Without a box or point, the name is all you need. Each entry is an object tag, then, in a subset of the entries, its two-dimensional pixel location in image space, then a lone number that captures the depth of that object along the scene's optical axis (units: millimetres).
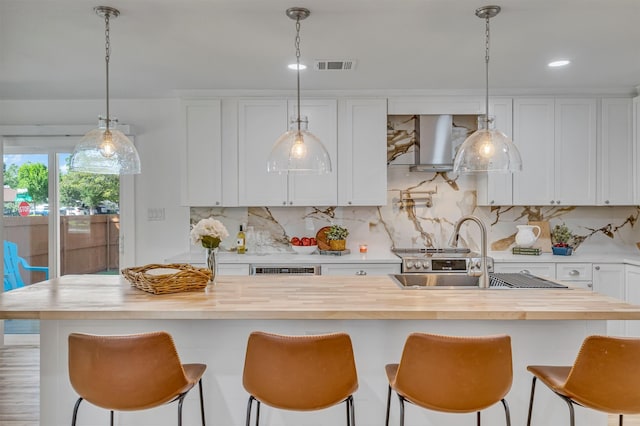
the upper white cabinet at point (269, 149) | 4078
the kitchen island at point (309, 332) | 2092
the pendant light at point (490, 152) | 2389
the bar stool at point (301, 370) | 1631
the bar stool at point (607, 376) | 1596
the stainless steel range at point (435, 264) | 3754
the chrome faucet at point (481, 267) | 2303
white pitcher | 4113
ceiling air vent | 3264
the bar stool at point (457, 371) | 1600
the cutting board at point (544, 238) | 4387
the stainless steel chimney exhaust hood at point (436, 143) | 4078
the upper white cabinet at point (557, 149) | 4078
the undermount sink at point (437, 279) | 2795
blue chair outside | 4359
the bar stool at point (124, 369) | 1652
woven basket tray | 2188
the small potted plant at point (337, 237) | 4074
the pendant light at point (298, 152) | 2410
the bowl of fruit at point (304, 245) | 4172
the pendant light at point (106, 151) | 2357
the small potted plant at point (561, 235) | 4379
